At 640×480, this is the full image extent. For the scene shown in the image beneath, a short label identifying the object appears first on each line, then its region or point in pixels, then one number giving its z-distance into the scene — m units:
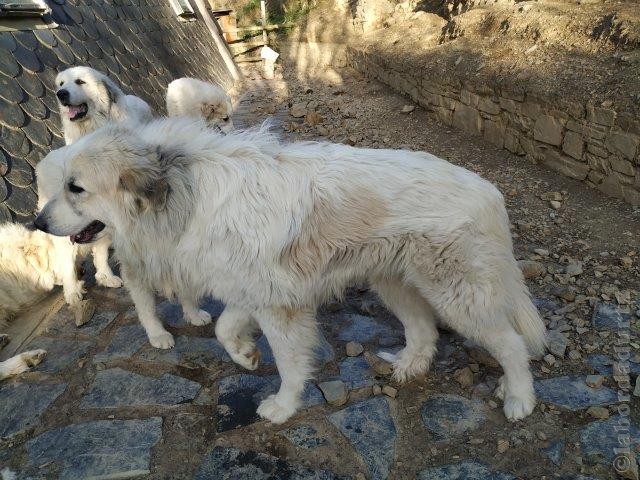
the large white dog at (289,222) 2.24
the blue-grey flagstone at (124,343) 3.19
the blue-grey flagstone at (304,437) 2.48
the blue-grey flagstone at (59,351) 3.11
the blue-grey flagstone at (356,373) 2.90
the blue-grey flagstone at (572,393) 2.60
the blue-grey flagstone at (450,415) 2.54
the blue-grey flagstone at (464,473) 2.25
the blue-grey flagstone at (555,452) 2.29
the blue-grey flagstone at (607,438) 2.29
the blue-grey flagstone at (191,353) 3.12
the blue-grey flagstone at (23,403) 2.65
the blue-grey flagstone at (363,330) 3.33
